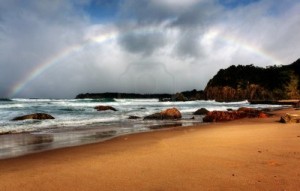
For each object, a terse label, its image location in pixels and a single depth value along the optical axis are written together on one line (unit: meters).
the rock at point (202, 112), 17.82
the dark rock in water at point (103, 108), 24.01
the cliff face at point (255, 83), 66.46
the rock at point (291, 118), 9.55
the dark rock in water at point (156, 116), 15.05
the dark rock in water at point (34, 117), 14.53
